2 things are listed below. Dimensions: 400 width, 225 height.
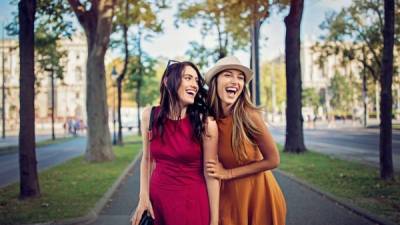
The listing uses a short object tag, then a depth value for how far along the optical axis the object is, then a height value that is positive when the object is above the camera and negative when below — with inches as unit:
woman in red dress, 113.4 -8.8
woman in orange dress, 124.0 -9.2
